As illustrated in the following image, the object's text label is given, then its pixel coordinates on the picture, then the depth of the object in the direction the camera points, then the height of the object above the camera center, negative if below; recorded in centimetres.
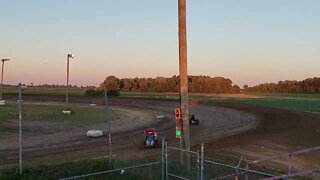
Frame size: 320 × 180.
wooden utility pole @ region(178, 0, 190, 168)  986 +65
